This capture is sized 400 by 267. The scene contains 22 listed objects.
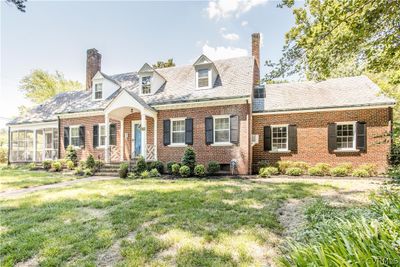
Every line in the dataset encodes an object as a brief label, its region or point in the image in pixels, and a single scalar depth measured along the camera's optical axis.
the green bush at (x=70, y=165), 14.59
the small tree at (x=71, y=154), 15.41
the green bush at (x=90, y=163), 13.55
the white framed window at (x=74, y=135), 16.35
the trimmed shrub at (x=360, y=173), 10.74
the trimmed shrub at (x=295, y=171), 11.59
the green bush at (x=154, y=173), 11.99
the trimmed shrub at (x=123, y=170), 11.94
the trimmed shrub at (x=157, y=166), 12.73
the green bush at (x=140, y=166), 12.34
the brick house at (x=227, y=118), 12.05
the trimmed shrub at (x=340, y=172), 11.09
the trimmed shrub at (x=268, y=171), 11.55
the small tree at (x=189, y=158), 11.90
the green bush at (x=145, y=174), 11.77
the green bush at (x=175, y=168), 11.91
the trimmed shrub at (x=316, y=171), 11.45
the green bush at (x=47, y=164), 15.43
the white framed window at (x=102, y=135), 15.53
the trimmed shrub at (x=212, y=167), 11.85
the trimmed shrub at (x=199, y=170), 11.49
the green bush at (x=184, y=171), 11.48
